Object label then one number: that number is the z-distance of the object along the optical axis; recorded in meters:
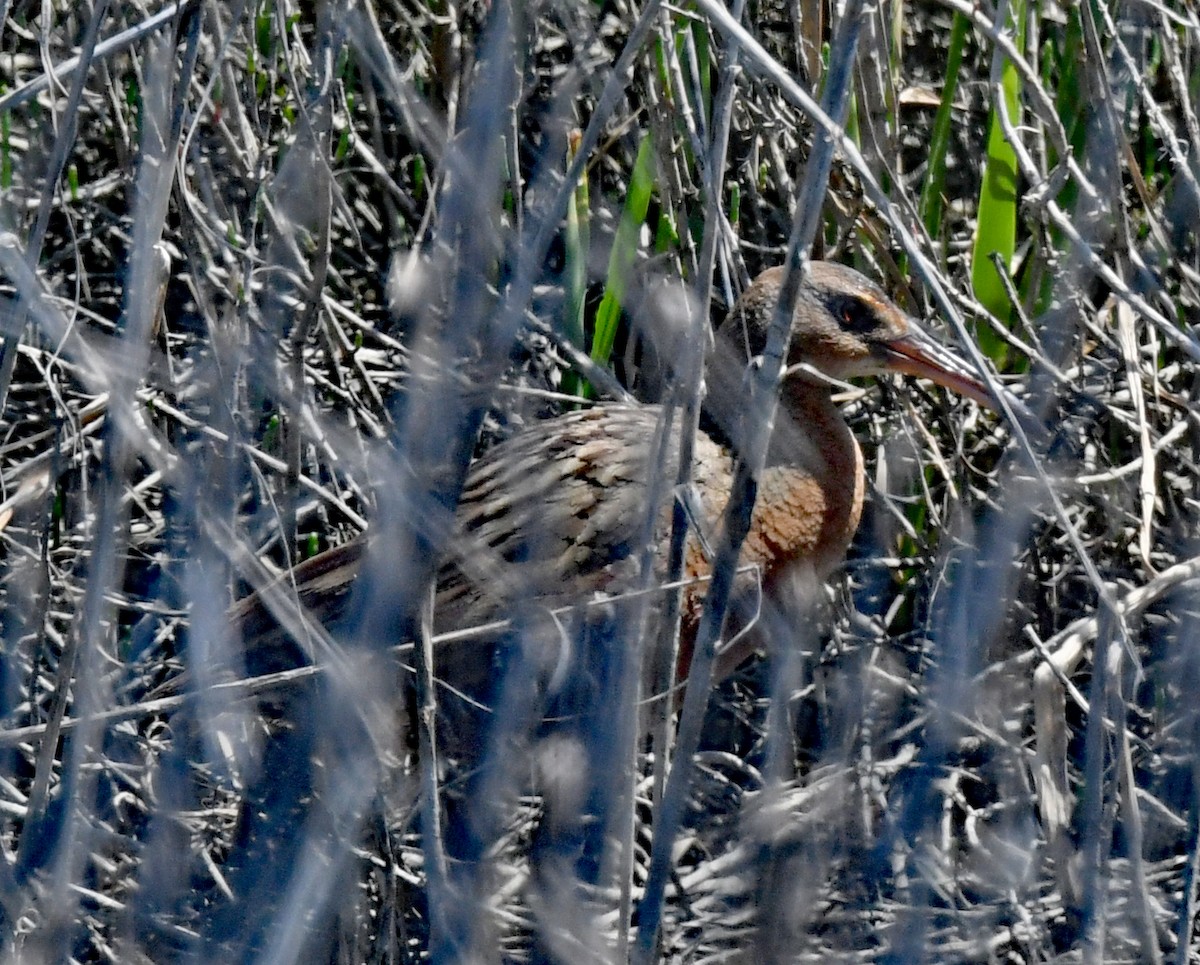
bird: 5.60
